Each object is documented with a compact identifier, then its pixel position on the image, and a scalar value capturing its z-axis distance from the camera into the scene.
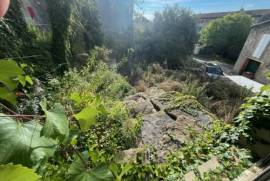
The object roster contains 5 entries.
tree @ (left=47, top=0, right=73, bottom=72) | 6.01
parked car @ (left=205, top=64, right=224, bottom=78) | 13.21
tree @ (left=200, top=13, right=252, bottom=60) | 27.03
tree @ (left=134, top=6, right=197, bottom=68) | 12.23
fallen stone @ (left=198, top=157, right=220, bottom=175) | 2.46
